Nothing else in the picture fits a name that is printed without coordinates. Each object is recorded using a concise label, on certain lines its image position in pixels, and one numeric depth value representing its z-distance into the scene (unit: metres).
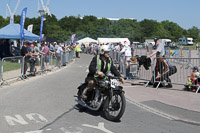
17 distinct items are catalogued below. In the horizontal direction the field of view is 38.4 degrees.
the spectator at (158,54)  11.55
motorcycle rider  6.73
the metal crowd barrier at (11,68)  11.85
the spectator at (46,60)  17.01
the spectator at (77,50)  37.20
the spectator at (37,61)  15.51
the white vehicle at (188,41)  90.87
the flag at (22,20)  22.26
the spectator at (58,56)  20.31
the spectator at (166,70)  11.37
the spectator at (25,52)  14.35
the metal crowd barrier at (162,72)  11.39
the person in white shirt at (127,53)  14.14
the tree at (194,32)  141.09
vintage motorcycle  6.25
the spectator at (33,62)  14.80
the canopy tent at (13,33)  22.61
